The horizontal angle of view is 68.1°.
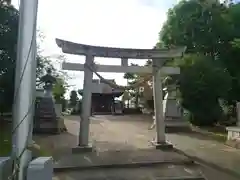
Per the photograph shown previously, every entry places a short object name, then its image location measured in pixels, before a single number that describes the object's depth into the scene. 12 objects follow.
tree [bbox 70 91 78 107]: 20.48
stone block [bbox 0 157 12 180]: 1.79
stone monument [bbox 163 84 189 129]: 9.27
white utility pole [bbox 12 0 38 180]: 1.91
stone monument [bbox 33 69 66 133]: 8.17
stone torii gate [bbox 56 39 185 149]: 5.38
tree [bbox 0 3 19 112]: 7.33
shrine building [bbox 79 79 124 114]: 18.86
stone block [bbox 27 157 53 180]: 1.83
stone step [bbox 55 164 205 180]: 3.85
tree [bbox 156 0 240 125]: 8.19
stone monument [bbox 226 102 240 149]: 5.77
